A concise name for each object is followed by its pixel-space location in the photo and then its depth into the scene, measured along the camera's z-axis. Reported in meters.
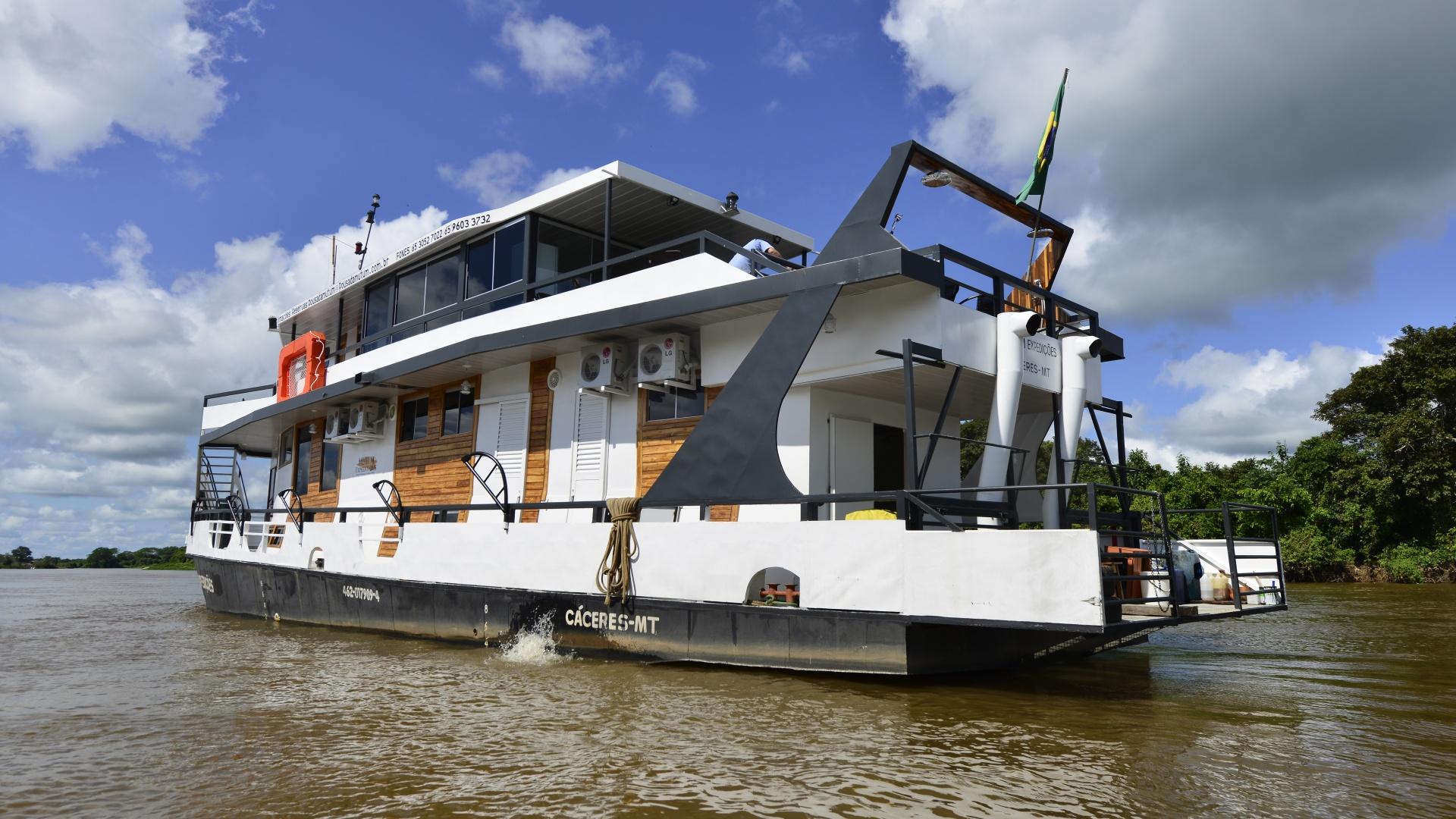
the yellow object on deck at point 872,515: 6.94
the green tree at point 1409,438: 23.95
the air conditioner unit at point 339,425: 13.61
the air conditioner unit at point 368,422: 12.92
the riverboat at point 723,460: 6.52
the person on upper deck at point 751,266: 8.92
